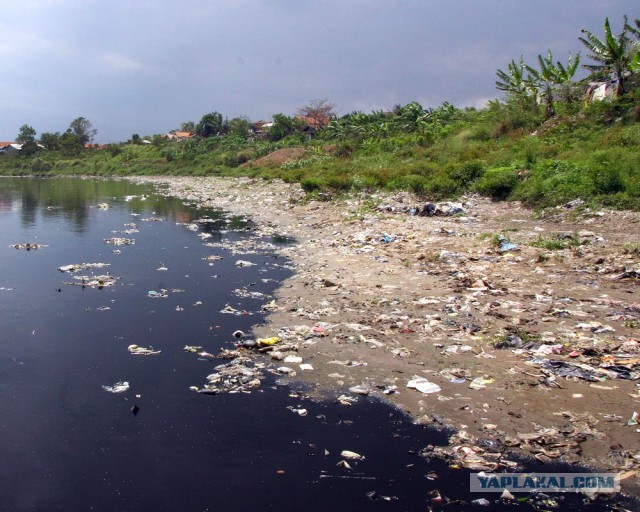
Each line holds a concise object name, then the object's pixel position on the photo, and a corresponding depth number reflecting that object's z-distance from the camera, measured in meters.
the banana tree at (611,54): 18.72
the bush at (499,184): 13.50
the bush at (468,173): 15.09
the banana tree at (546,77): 22.45
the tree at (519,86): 23.80
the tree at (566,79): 22.48
